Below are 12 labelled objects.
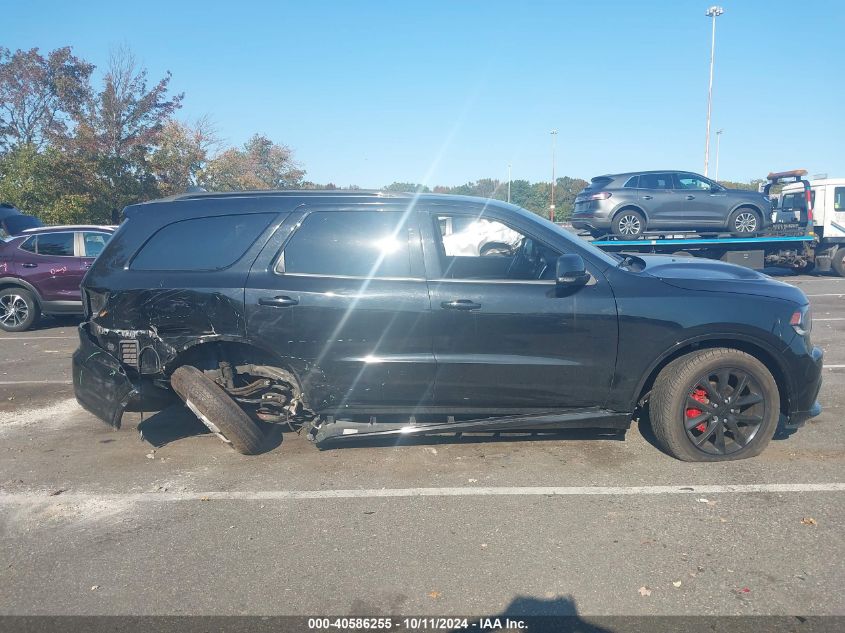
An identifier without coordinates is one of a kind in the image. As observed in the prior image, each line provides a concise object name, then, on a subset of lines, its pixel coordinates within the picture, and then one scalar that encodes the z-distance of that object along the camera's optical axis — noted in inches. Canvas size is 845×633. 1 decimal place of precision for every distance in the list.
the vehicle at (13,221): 602.2
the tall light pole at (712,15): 1378.0
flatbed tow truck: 576.7
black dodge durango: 173.6
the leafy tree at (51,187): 804.0
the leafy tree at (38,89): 1075.3
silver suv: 558.6
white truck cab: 672.4
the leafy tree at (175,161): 918.4
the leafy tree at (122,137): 848.9
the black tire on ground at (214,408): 181.0
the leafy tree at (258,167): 1222.9
